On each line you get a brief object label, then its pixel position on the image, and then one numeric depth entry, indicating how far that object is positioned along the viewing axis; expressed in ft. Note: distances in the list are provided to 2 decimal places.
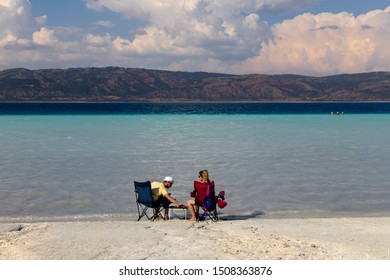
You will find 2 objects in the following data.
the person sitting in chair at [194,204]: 35.96
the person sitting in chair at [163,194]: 36.99
